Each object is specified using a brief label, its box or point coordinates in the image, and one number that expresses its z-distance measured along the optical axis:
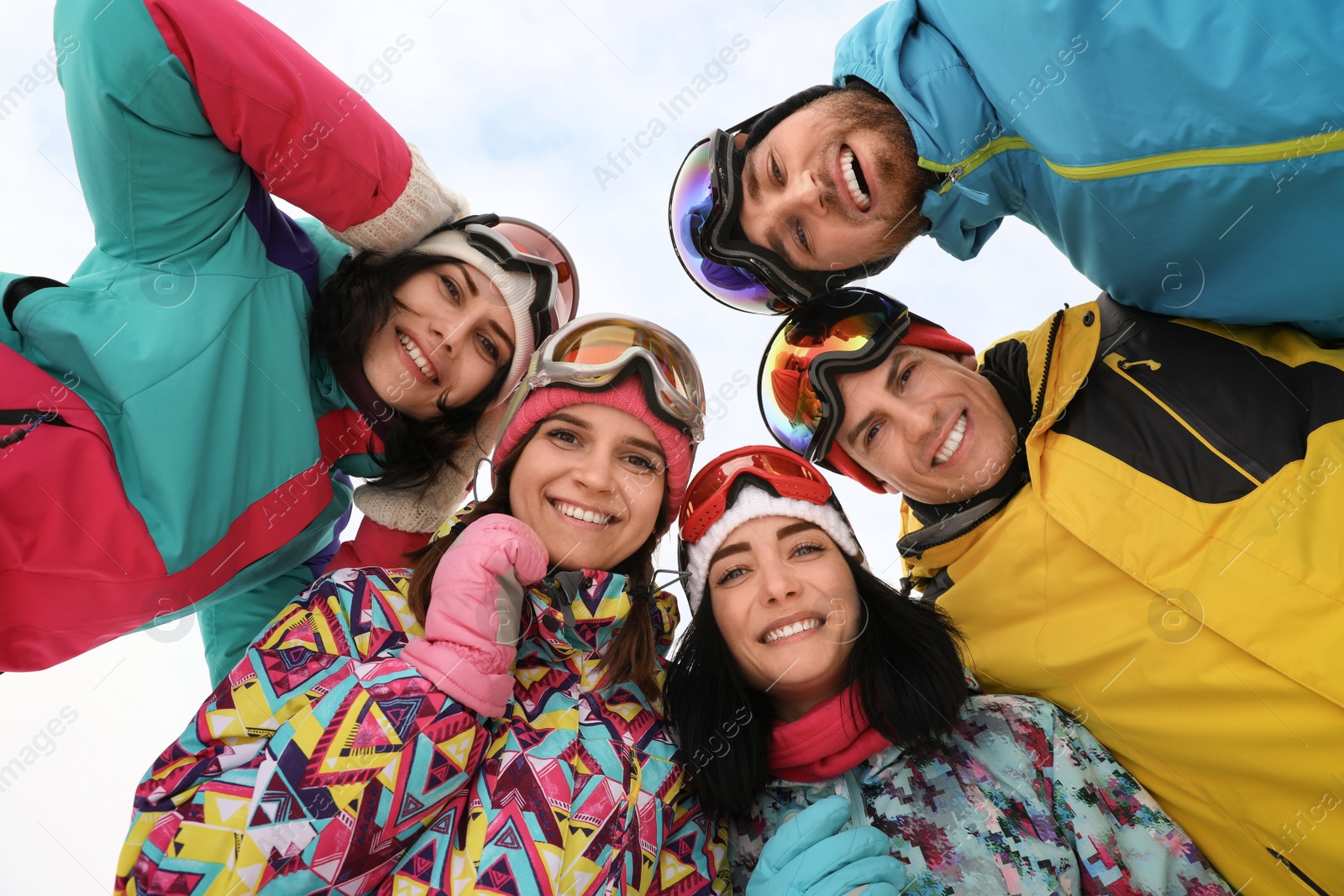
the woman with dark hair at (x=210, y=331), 0.68
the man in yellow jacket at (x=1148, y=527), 0.63
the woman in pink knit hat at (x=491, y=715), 0.61
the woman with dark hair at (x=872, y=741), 0.67
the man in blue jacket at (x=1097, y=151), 0.57
